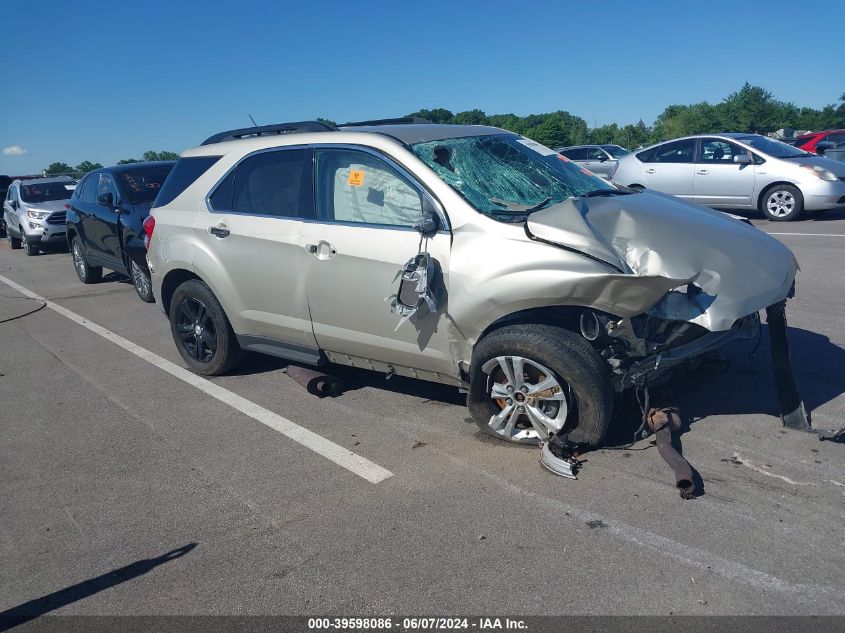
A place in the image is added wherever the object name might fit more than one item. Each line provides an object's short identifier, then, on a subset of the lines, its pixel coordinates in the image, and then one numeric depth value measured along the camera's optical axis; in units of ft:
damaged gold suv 13.07
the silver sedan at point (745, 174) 41.47
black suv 30.86
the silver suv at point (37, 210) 54.49
